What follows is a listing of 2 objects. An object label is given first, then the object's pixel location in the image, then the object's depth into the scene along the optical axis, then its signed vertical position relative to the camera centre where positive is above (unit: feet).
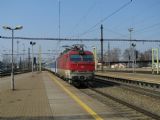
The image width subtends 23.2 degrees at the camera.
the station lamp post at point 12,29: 93.56 +9.35
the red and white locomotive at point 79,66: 106.63 +0.27
